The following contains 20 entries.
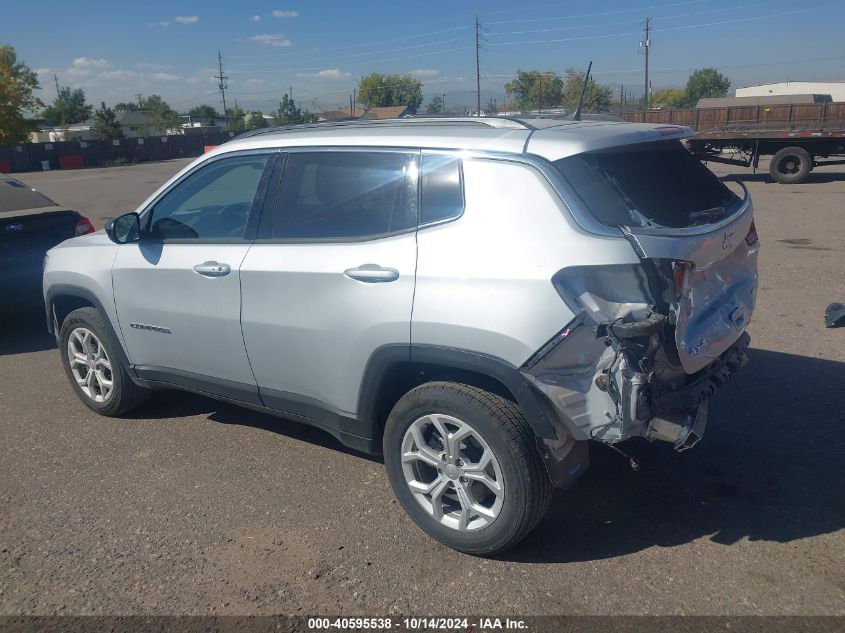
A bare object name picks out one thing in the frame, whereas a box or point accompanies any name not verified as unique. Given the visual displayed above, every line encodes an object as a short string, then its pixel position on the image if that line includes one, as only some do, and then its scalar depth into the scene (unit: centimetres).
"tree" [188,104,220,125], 10214
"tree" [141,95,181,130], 8356
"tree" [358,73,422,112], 9619
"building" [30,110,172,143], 7588
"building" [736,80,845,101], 7069
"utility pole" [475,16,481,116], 6609
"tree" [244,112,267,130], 7184
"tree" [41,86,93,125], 9862
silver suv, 291
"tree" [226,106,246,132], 7351
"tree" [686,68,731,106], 10901
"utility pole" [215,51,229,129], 9631
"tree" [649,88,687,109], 10023
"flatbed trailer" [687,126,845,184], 1845
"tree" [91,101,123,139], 6556
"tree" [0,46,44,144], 5476
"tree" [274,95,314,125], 6280
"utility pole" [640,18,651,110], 6638
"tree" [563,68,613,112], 5750
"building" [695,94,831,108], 4088
